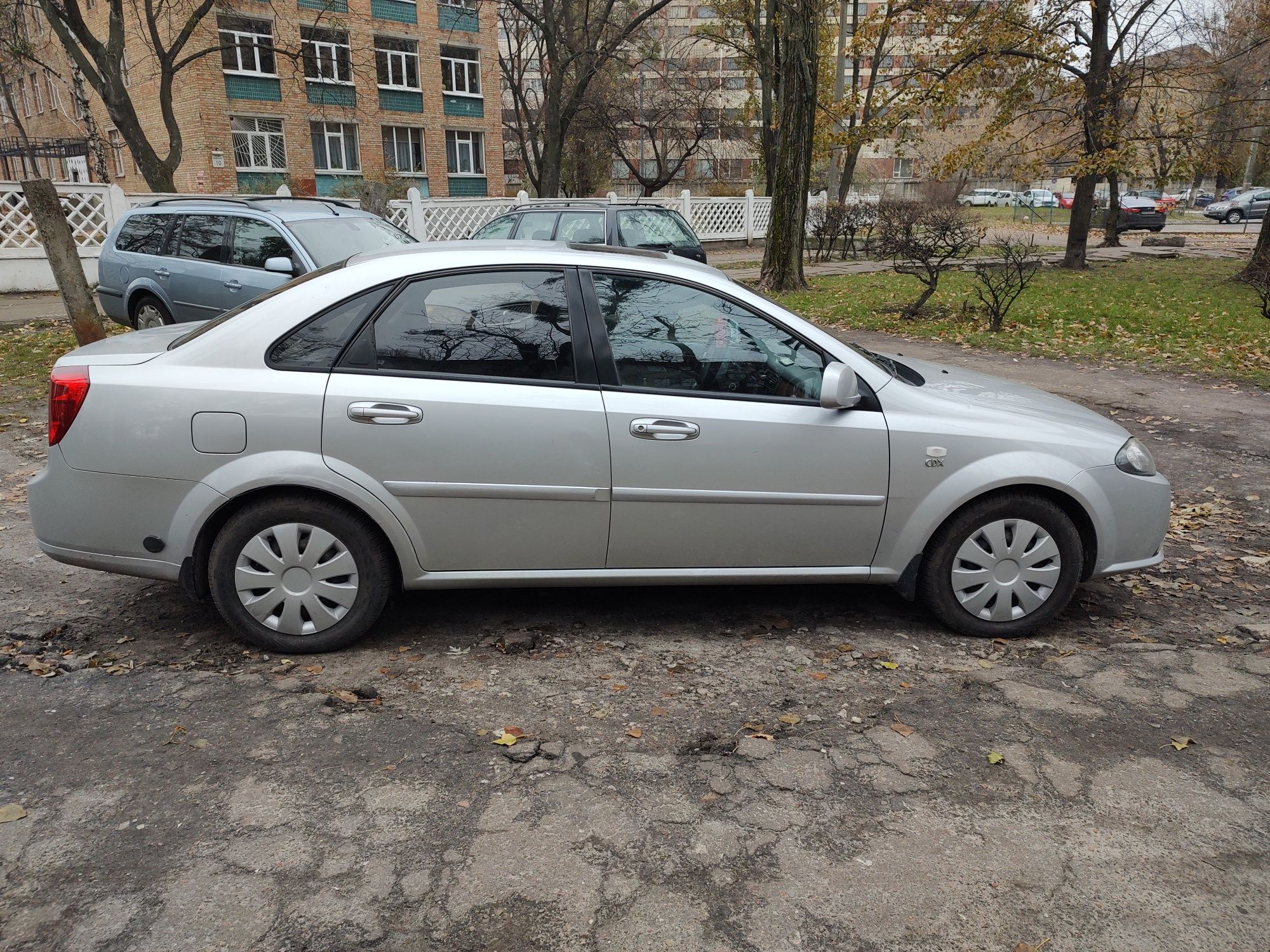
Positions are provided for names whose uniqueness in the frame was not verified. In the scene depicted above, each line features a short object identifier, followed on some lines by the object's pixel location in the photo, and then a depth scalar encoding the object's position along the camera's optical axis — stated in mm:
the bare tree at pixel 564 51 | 24109
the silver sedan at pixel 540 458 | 3666
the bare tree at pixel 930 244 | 13078
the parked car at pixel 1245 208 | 43938
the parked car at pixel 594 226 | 11656
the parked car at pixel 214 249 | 9359
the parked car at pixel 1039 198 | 58469
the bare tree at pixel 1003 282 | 12461
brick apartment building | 35688
